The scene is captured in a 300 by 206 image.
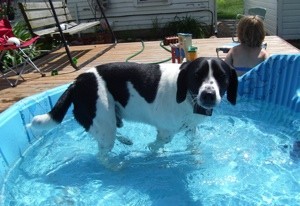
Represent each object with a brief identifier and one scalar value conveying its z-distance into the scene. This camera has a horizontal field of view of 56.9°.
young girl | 3.49
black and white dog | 2.30
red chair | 4.40
